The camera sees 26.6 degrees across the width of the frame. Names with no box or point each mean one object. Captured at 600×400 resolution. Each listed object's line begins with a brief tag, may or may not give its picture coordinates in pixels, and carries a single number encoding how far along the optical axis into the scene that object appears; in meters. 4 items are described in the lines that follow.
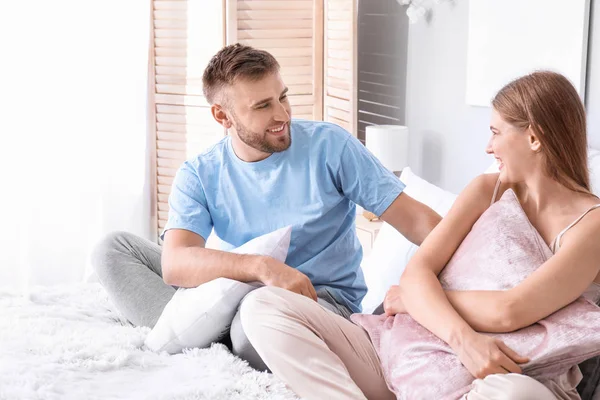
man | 2.56
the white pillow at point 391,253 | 2.73
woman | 2.11
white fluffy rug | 2.17
